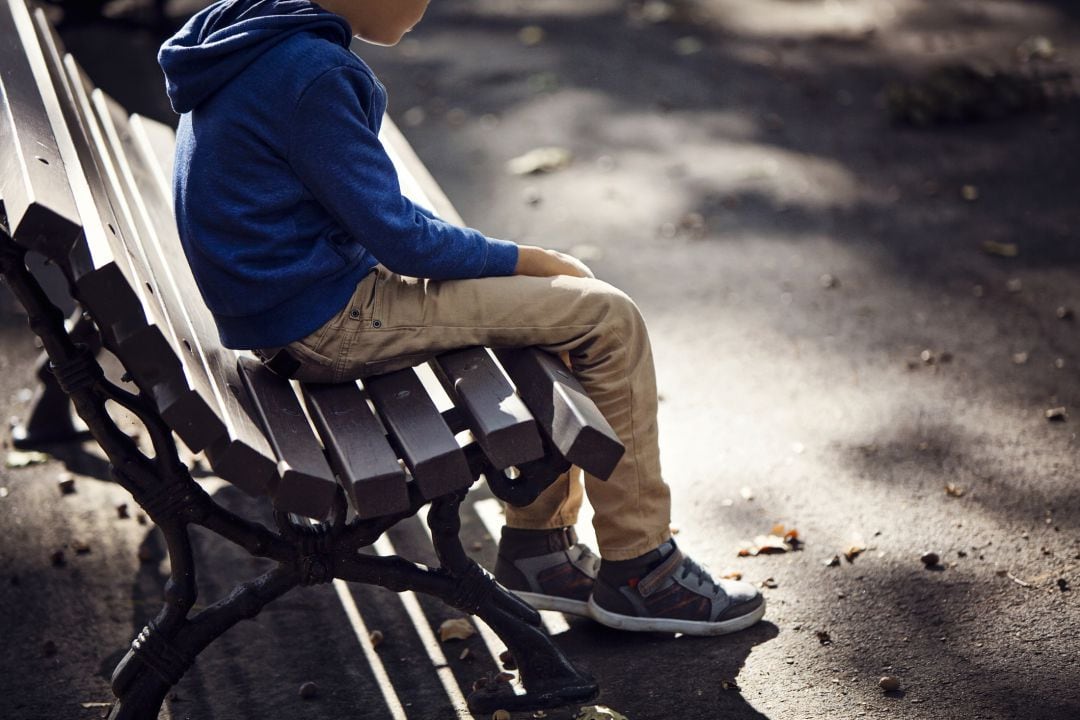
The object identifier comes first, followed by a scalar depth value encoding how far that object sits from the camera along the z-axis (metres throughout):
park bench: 2.22
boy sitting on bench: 2.47
